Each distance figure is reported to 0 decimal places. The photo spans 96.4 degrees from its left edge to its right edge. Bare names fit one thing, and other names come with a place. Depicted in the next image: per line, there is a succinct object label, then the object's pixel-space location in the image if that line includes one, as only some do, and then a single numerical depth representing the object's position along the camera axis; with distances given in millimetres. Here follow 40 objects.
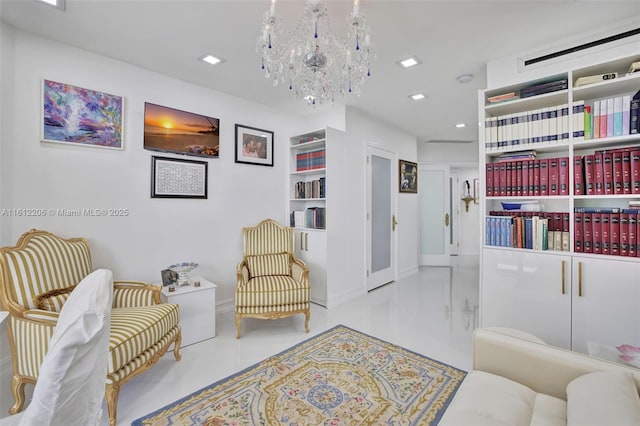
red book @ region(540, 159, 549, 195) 2279
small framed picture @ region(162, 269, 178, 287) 2727
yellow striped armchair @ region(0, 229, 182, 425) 1708
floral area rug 1741
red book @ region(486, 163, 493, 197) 2539
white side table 2635
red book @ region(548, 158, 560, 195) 2232
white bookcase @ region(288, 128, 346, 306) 3668
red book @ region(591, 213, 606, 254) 2031
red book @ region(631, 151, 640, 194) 1921
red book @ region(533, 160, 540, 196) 2316
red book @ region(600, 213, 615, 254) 1995
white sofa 1004
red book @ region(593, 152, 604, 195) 2053
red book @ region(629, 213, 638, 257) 1903
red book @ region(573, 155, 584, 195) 2152
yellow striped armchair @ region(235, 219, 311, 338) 2803
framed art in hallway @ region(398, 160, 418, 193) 5117
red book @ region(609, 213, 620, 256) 1963
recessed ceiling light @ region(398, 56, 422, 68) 2650
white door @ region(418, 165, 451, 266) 6219
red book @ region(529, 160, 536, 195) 2338
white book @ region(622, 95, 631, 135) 1983
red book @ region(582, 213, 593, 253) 2070
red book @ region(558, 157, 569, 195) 2195
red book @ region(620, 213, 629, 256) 1931
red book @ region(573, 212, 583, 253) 2115
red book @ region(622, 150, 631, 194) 1958
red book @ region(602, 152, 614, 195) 2018
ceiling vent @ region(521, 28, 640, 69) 2059
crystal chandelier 1836
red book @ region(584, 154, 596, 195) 2092
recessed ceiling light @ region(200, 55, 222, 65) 2662
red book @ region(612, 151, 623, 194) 1987
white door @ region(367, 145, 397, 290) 4370
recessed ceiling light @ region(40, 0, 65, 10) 1924
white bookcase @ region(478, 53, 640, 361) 1937
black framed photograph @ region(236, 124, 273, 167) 3615
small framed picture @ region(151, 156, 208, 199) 2957
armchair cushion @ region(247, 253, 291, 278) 3291
